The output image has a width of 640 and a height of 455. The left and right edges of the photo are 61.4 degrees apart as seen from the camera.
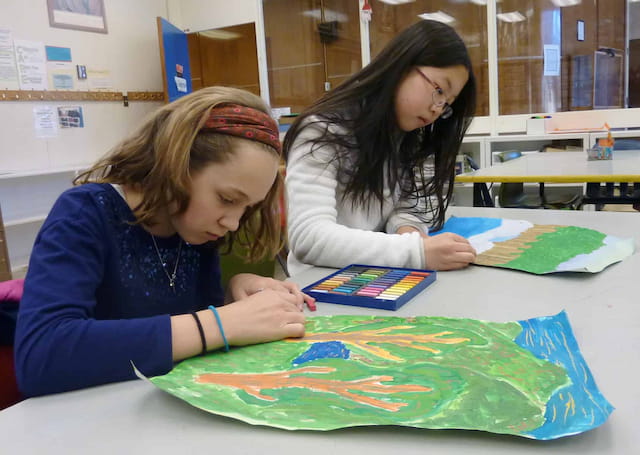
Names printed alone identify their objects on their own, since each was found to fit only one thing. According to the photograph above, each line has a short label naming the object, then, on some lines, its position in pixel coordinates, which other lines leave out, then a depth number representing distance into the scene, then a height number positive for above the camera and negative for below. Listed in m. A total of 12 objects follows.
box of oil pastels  0.84 -0.27
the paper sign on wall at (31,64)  3.95 +0.62
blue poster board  4.61 +0.69
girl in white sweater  1.09 -0.06
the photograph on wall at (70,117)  4.24 +0.23
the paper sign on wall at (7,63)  3.85 +0.61
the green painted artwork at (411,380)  0.48 -0.26
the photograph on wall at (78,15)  4.20 +1.04
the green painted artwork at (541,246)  1.00 -0.27
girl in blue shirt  0.62 -0.16
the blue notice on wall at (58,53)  4.15 +0.72
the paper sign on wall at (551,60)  4.70 +0.46
